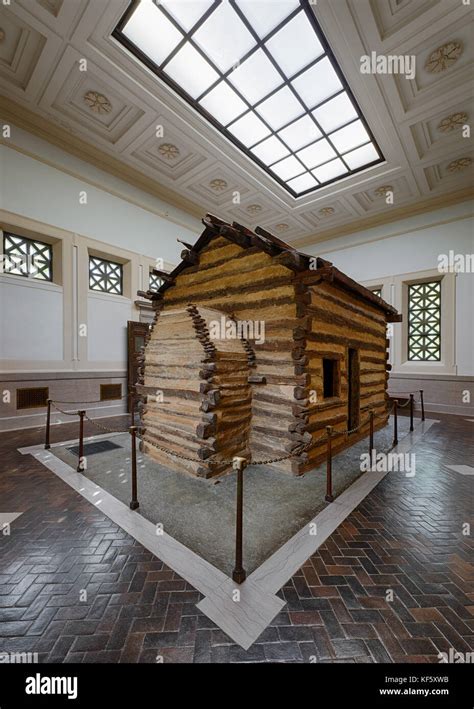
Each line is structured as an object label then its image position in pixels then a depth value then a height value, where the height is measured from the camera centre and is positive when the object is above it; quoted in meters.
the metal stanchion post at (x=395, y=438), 7.15 -2.20
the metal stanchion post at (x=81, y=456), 5.22 -1.92
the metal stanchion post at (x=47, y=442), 6.57 -2.09
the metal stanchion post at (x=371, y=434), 5.68 -1.70
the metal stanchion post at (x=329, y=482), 4.23 -1.98
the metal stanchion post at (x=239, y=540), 2.66 -1.82
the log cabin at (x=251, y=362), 5.26 -0.15
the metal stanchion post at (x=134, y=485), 3.94 -1.87
